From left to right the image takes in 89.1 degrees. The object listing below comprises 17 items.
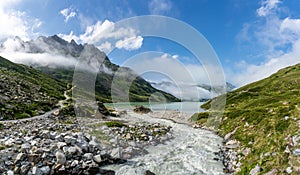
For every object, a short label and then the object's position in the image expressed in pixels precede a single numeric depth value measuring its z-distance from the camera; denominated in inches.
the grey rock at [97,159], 504.1
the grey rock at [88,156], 496.9
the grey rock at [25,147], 458.2
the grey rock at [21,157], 423.7
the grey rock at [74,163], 453.4
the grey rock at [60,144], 500.9
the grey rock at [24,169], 398.1
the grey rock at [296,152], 357.2
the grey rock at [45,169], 415.4
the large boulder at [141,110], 2525.0
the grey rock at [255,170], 396.8
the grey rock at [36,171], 402.9
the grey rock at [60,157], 449.8
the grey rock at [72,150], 490.8
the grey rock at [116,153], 553.1
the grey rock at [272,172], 360.1
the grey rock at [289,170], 336.4
